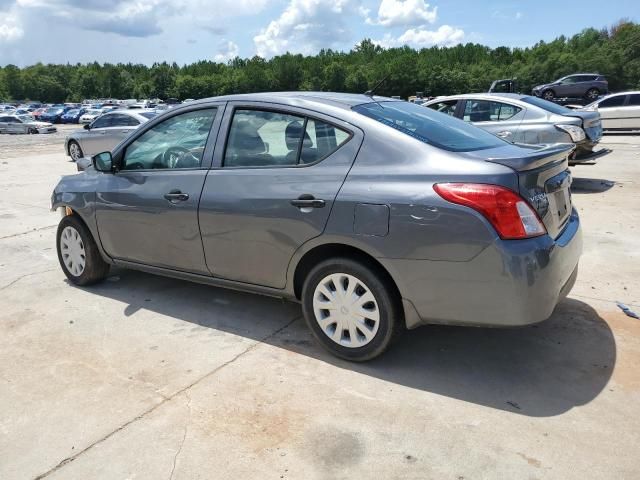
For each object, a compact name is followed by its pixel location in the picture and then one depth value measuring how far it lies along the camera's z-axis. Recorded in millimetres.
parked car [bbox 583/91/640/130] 19422
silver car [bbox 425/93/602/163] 9031
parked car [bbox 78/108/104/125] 49628
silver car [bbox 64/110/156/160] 14808
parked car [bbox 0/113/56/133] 37562
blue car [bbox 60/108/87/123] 54594
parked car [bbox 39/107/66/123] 56469
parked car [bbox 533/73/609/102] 34125
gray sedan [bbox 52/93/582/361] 2988
